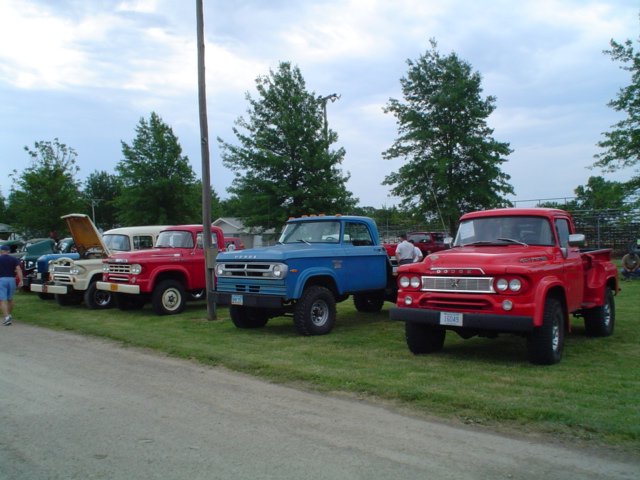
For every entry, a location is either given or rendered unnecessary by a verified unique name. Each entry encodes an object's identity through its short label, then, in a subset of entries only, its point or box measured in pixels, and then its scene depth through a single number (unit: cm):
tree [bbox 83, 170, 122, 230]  7529
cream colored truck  1413
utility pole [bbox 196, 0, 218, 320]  1173
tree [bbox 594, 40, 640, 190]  2041
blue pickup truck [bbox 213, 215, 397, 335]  961
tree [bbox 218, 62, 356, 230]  2416
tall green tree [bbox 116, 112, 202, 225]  3203
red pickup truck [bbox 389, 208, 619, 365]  678
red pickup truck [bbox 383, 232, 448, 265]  2700
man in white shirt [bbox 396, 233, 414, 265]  1619
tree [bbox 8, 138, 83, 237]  2702
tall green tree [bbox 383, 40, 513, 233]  2738
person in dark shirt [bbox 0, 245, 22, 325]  1188
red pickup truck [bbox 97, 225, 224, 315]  1276
